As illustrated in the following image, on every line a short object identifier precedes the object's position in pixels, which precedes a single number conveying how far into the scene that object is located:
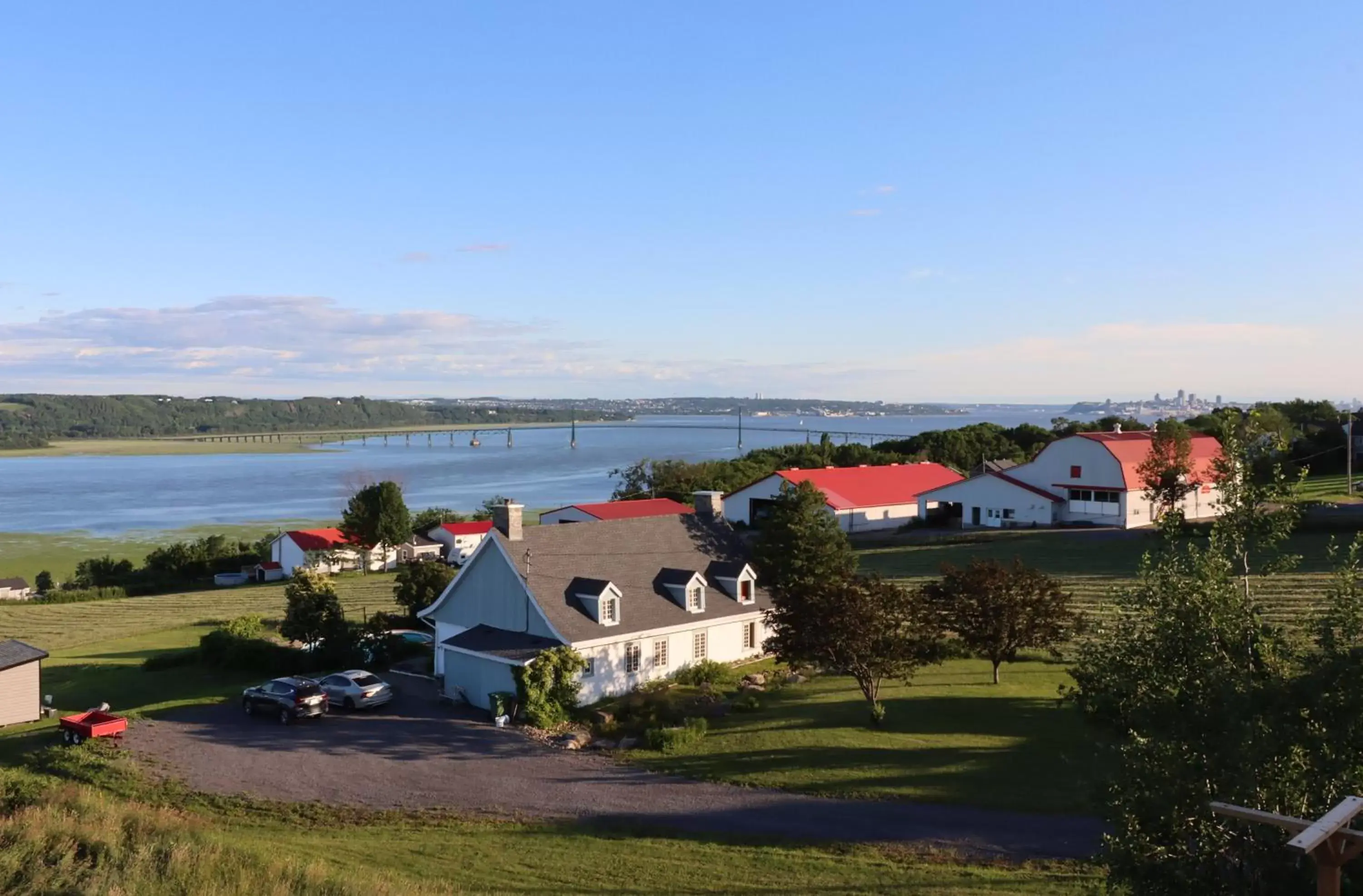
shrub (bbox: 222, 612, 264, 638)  41.06
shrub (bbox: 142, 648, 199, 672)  38.75
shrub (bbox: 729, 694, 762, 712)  28.94
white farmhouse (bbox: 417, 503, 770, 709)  31.22
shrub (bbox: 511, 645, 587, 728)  28.58
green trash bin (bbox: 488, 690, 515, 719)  28.94
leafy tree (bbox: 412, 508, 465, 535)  90.75
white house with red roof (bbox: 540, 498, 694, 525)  65.88
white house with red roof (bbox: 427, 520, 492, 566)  79.06
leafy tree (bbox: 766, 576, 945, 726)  26.77
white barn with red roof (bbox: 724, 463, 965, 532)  69.88
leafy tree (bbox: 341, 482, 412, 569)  73.44
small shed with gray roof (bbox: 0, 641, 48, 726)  31.36
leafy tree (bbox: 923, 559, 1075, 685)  28.55
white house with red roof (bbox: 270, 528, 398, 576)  75.88
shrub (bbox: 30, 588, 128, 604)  69.19
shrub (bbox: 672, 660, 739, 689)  32.75
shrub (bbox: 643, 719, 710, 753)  25.44
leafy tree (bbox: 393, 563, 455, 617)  44.59
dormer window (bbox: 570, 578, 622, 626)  31.69
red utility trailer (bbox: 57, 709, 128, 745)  27.09
